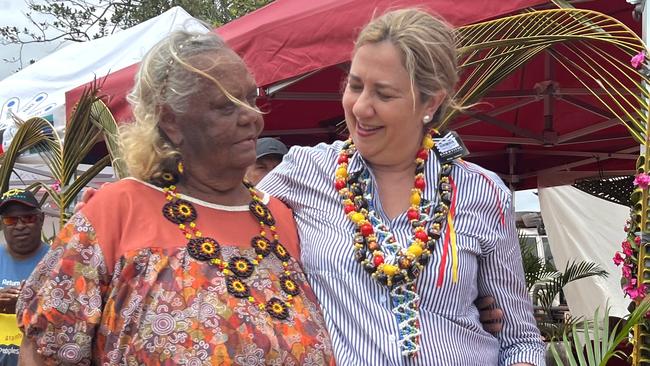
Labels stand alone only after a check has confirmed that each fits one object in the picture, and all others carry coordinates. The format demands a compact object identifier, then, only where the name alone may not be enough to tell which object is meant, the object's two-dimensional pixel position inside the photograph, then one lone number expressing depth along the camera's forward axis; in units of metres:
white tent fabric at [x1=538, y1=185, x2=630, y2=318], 10.33
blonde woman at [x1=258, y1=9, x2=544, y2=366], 2.00
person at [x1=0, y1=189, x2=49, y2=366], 5.41
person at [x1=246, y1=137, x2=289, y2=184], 4.18
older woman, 1.79
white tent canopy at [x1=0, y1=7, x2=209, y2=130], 7.89
